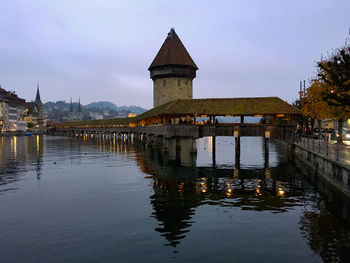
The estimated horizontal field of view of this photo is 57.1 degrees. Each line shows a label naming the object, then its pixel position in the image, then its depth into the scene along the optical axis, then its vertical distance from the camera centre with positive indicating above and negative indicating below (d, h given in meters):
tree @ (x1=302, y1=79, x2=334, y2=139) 39.34 +3.03
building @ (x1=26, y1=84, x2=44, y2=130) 183.75 +8.72
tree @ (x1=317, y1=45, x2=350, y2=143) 20.92 +3.66
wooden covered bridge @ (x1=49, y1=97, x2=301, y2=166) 36.03 +1.03
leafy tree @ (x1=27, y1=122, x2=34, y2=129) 172.01 +2.70
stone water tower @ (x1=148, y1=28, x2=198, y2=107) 63.38 +10.83
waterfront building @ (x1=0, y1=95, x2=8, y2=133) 124.29 +7.06
